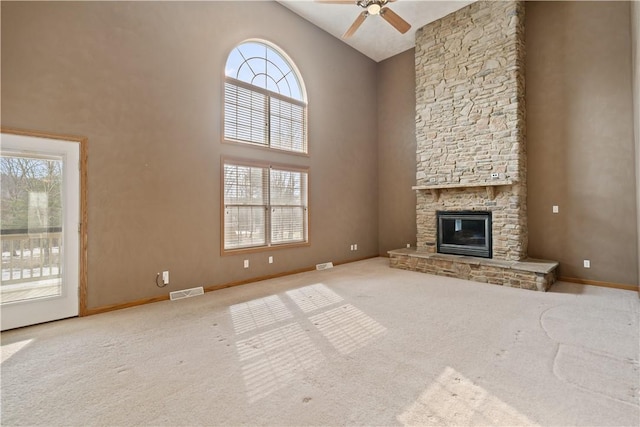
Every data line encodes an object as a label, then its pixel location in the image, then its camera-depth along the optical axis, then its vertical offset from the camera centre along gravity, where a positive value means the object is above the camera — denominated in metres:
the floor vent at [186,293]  3.88 -1.03
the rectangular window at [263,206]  4.59 +0.19
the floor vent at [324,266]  5.78 -1.00
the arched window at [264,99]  4.61 +2.03
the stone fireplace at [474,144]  4.81 +1.29
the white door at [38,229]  2.91 -0.10
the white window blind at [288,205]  5.15 +0.21
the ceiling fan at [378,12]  3.81 +2.77
